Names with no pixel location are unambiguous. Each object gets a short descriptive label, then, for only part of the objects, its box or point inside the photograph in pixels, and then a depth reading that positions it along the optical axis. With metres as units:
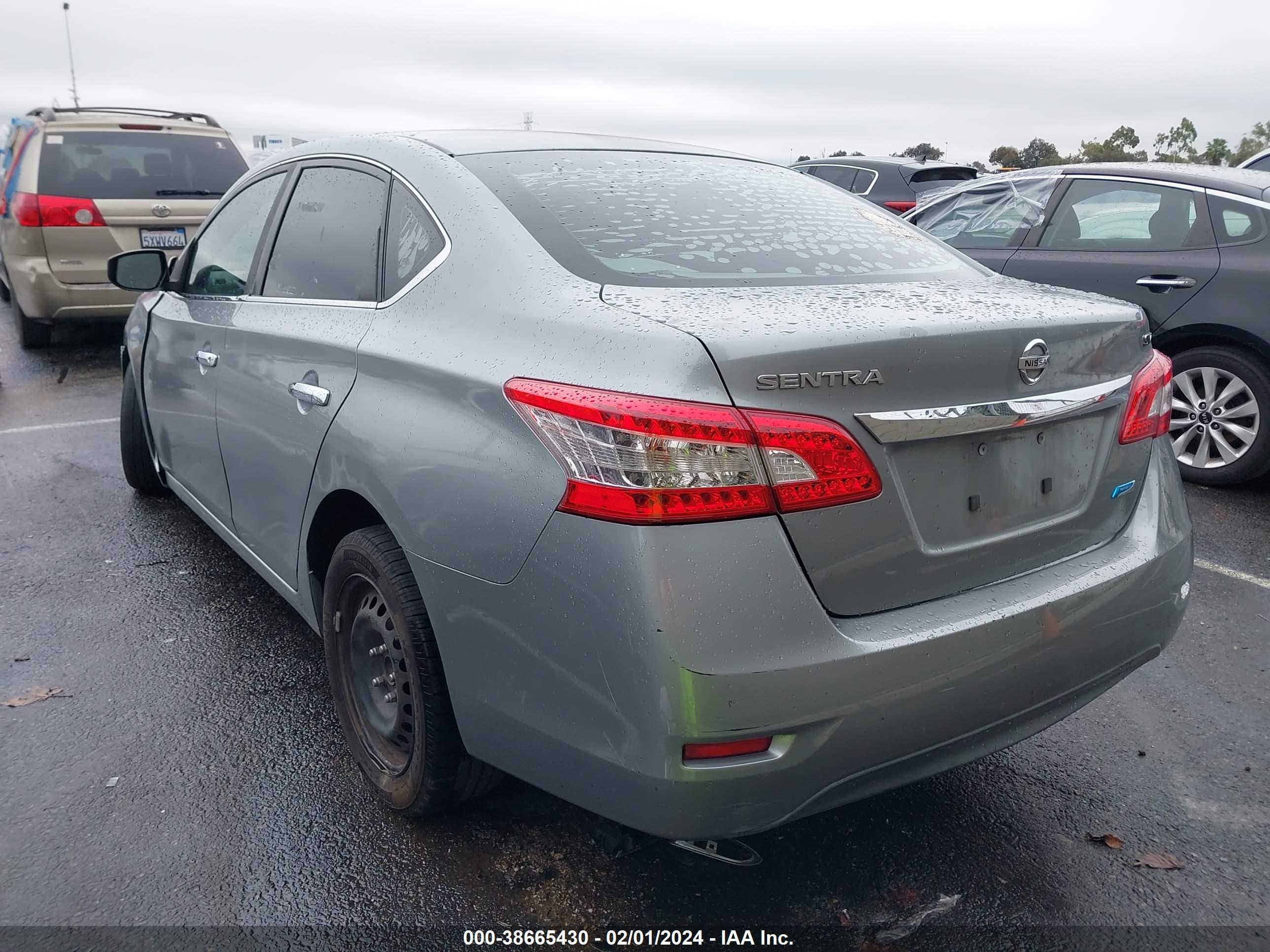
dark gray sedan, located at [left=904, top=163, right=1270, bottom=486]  5.16
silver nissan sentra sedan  1.78
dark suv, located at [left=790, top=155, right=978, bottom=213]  11.96
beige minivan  7.86
